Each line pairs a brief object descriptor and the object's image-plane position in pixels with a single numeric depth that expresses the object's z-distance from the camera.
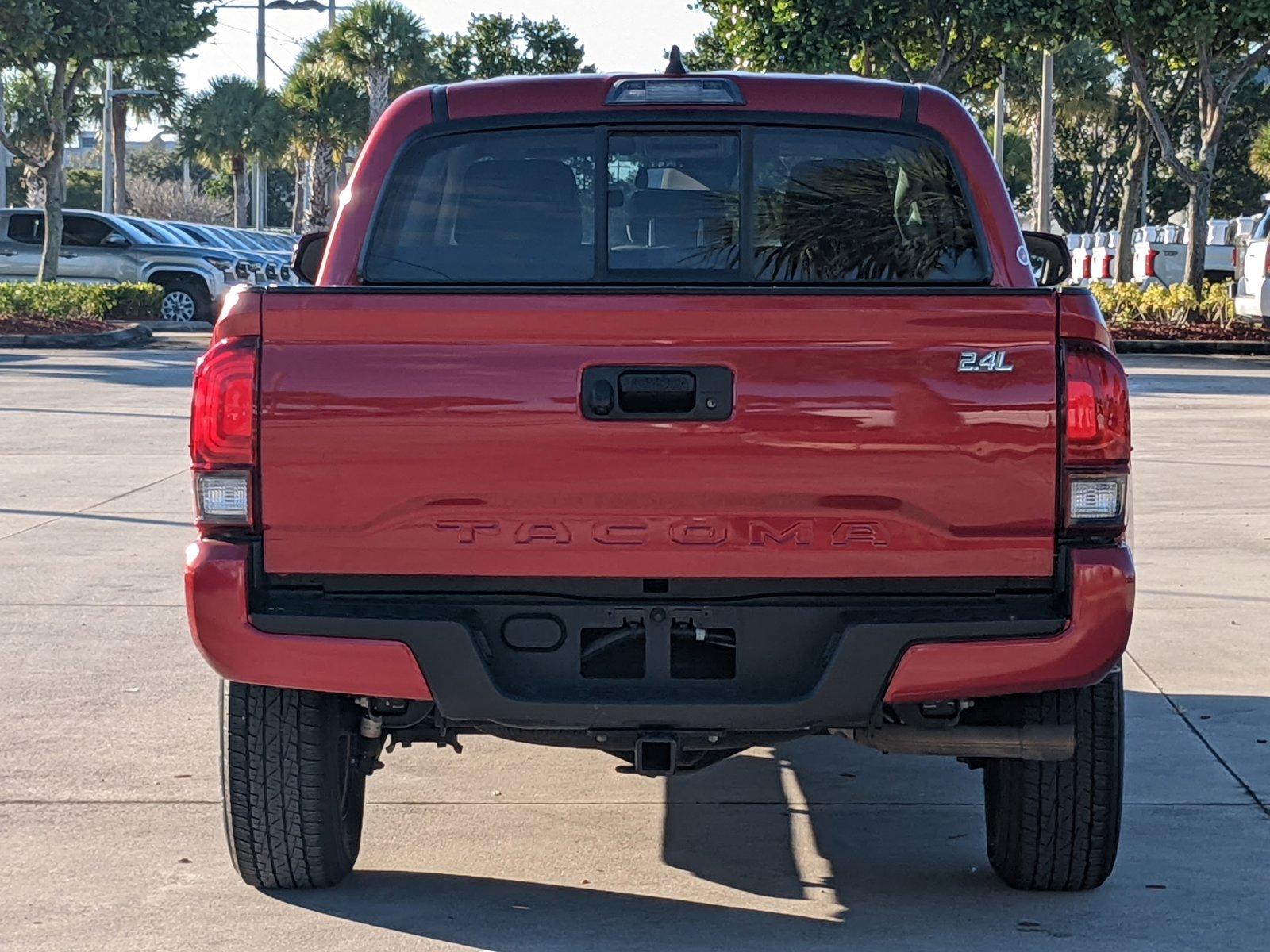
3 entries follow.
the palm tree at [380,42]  53.56
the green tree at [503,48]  65.31
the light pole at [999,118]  42.41
